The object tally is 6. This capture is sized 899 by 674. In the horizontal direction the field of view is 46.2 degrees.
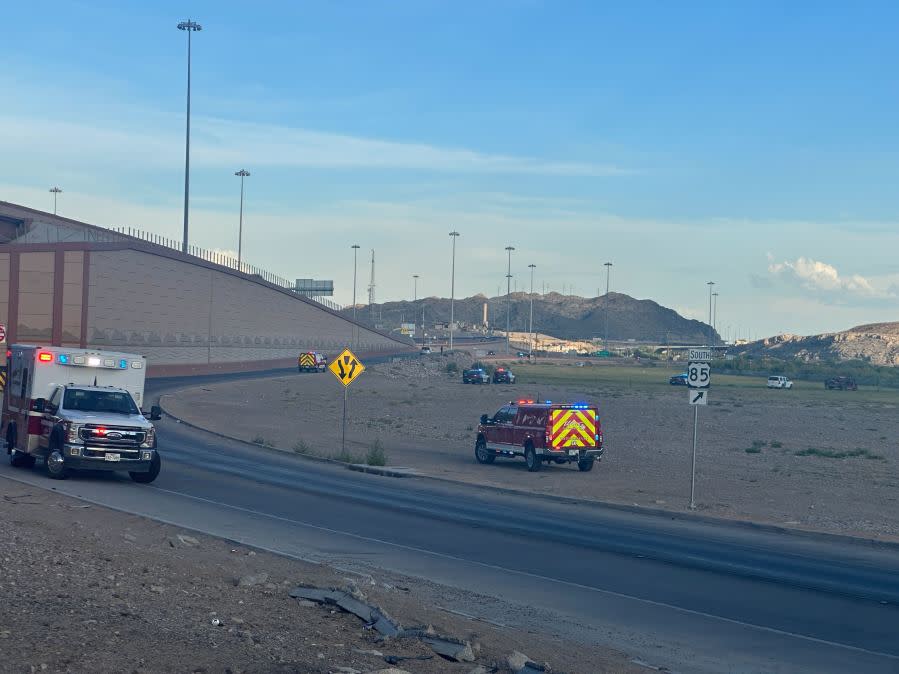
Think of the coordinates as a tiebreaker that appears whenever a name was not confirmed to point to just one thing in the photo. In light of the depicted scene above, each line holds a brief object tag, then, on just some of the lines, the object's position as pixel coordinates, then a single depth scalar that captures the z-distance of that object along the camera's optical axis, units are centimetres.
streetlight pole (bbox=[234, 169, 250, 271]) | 10402
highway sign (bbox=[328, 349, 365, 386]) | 3478
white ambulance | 2242
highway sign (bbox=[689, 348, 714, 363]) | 2317
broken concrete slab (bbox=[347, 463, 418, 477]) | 3038
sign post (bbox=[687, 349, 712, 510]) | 2328
